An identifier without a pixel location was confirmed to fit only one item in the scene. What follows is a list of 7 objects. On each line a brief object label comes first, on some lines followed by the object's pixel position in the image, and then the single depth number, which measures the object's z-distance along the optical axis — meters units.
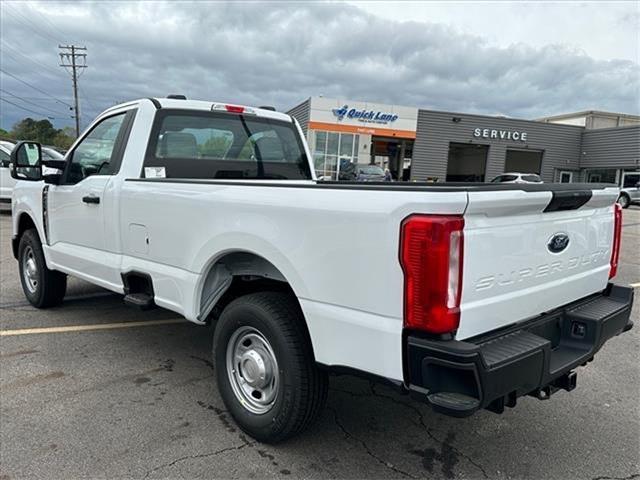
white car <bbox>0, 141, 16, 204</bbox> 13.97
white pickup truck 2.14
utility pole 56.91
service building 35.19
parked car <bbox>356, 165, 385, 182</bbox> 25.88
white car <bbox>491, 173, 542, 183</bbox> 27.72
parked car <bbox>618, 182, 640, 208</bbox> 27.28
